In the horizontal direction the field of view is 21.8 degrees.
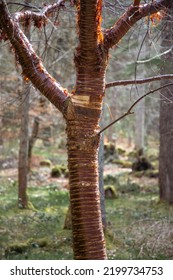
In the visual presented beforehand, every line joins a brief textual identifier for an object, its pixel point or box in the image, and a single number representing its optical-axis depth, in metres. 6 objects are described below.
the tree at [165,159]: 13.38
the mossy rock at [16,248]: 8.43
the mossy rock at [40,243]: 8.95
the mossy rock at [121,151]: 29.49
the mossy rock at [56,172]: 20.98
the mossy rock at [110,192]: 16.22
